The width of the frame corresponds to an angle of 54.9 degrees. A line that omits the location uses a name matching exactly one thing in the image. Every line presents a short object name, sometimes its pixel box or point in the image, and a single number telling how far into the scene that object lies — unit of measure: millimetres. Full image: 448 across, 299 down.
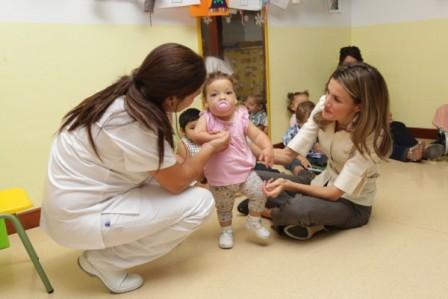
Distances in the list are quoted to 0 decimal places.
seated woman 1502
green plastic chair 1308
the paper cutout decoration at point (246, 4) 2484
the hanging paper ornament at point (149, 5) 2209
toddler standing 1571
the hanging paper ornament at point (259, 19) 2801
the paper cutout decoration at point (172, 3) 2277
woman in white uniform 1217
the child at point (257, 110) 2900
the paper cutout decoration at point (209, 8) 2383
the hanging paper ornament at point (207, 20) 2526
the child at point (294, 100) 2934
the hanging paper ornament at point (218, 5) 2391
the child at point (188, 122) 2080
